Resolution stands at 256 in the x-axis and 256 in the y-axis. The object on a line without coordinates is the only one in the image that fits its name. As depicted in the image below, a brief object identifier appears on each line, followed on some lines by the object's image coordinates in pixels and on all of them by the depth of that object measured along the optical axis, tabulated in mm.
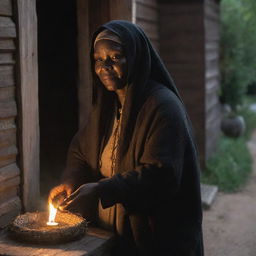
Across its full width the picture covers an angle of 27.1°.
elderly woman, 3232
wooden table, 3180
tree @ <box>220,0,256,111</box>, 14242
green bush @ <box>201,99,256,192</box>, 9352
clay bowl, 3293
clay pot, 13914
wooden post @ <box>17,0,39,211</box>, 3795
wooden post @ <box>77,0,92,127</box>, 4963
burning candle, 3502
